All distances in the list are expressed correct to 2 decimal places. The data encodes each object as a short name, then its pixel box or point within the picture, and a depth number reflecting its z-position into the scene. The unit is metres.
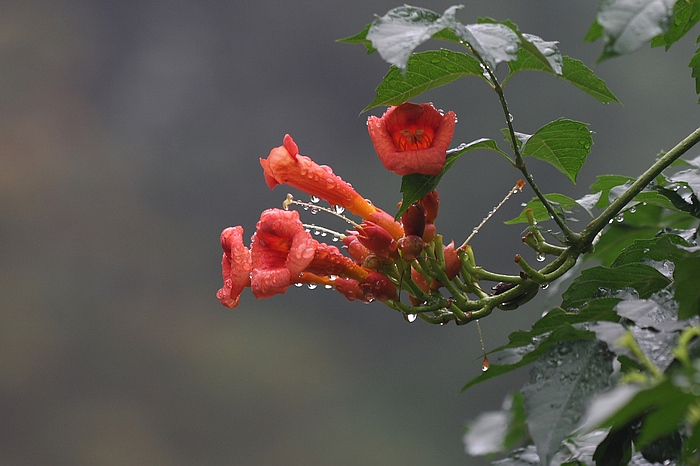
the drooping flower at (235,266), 2.75
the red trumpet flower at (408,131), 2.74
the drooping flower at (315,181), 2.77
